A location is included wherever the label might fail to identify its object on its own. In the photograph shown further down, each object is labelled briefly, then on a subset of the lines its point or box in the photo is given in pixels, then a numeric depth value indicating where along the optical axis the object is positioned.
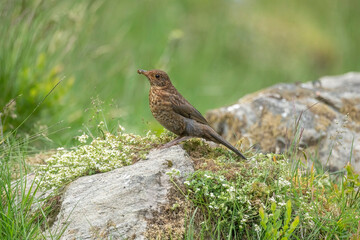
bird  8.56
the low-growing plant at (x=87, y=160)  7.81
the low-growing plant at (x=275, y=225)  6.18
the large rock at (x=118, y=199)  6.71
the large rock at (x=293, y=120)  11.08
